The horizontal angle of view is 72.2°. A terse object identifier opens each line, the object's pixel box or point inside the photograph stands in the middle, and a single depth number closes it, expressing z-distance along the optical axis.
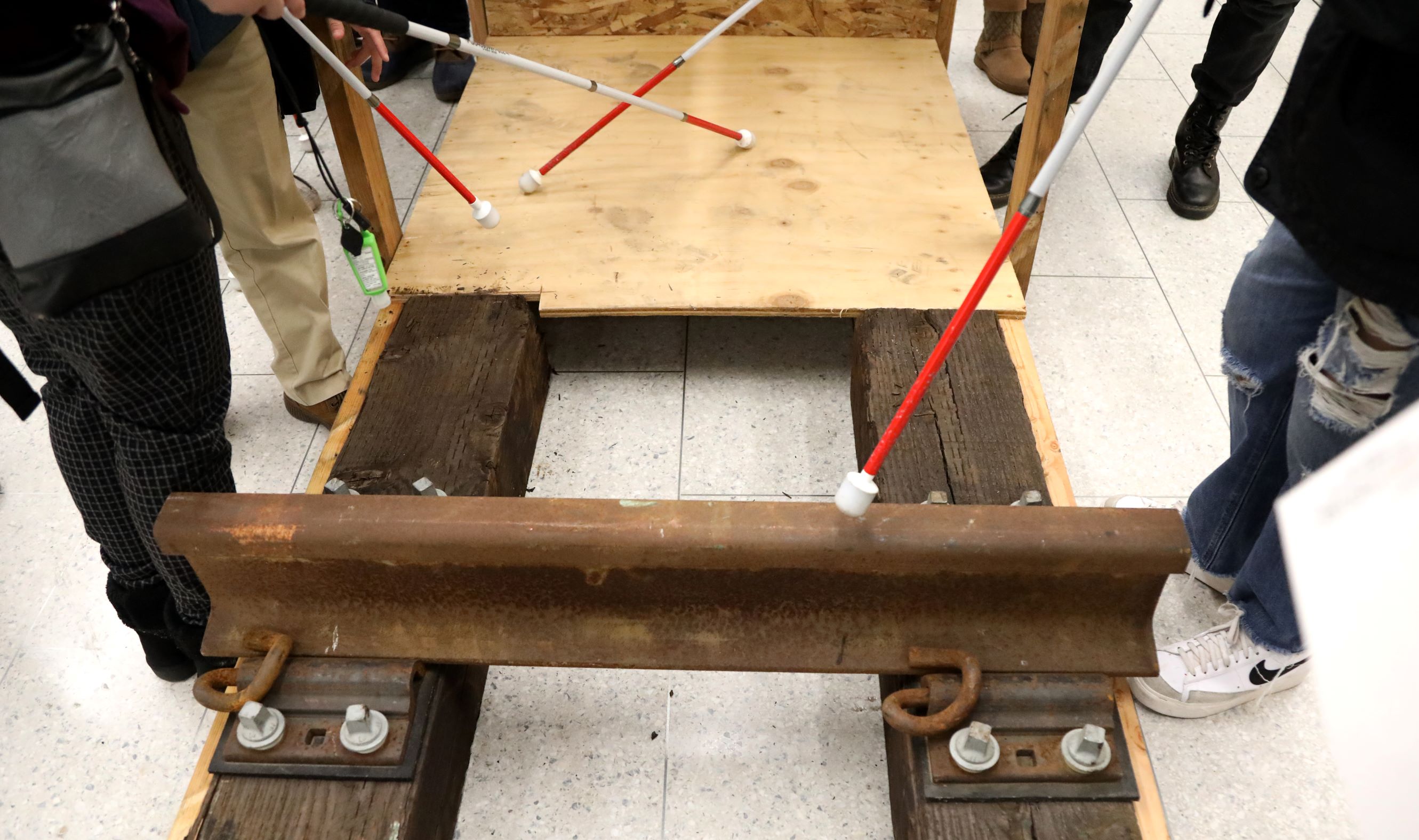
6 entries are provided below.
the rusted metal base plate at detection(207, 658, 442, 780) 1.17
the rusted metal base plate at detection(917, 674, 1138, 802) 1.14
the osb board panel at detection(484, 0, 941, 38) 2.54
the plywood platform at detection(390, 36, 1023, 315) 1.88
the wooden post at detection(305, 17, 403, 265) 1.77
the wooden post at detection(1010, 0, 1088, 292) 1.72
